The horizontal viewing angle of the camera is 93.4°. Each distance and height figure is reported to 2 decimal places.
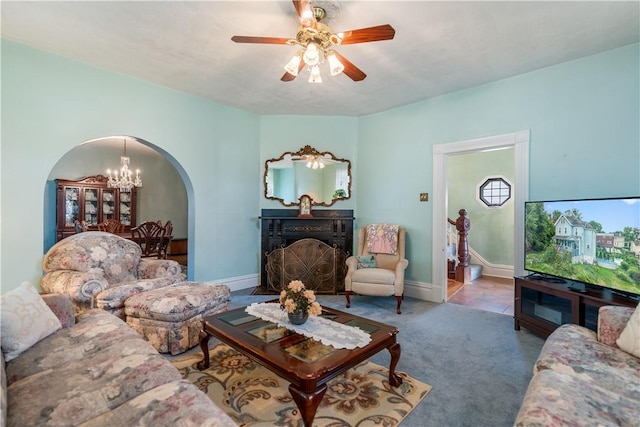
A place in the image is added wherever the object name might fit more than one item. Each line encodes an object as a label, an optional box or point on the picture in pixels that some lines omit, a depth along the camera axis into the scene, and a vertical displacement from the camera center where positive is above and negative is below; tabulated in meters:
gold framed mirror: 4.89 +0.55
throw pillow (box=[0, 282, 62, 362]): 1.56 -0.61
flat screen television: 2.29 -0.25
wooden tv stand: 2.42 -0.80
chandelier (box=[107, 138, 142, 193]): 5.72 +0.61
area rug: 1.71 -1.17
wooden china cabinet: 5.82 +0.14
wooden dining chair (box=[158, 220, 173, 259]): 4.62 -0.42
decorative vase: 2.08 -0.73
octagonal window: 5.66 +0.41
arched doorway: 5.82 +0.72
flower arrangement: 2.05 -0.61
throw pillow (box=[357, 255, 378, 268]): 4.13 -0.69
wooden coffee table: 1.50 -0.81
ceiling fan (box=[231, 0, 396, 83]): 2.03 +1.24
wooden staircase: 5.20 -0.77
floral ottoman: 2.44 -0.88
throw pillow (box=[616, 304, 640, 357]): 1.61 -0.67
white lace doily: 1.86 -0.80
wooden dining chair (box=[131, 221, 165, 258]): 4.45 -0.40
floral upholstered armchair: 2.56 -0.59
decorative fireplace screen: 4.48 -0.81
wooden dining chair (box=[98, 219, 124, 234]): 5.04 -0.28
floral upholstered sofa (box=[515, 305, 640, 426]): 1.15 -0.76
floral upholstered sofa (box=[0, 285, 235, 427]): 1.12 -0.76
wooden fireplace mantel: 4.74 -0.30
